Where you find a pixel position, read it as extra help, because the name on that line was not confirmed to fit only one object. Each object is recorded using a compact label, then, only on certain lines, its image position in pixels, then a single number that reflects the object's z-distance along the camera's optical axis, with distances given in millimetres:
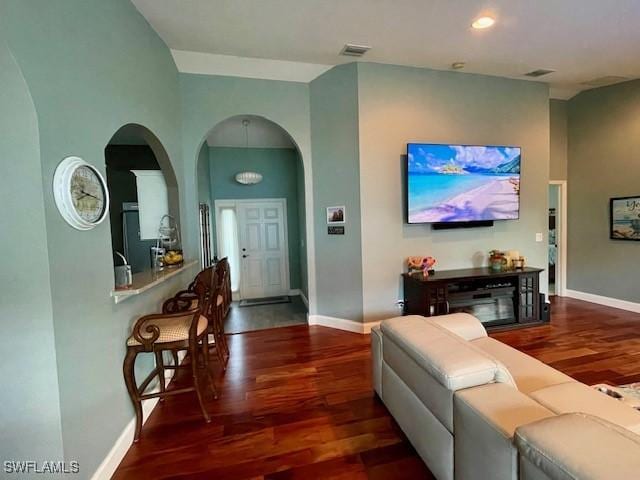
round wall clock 1649
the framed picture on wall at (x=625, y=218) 4664
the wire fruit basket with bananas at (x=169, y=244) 3150
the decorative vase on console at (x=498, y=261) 4355
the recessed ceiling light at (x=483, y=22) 3094
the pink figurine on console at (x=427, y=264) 4117
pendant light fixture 6094
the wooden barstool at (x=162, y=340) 2232
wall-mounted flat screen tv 4086
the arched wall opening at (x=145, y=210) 3510
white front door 6781
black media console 3869
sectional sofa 982
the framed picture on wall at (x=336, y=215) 4230
